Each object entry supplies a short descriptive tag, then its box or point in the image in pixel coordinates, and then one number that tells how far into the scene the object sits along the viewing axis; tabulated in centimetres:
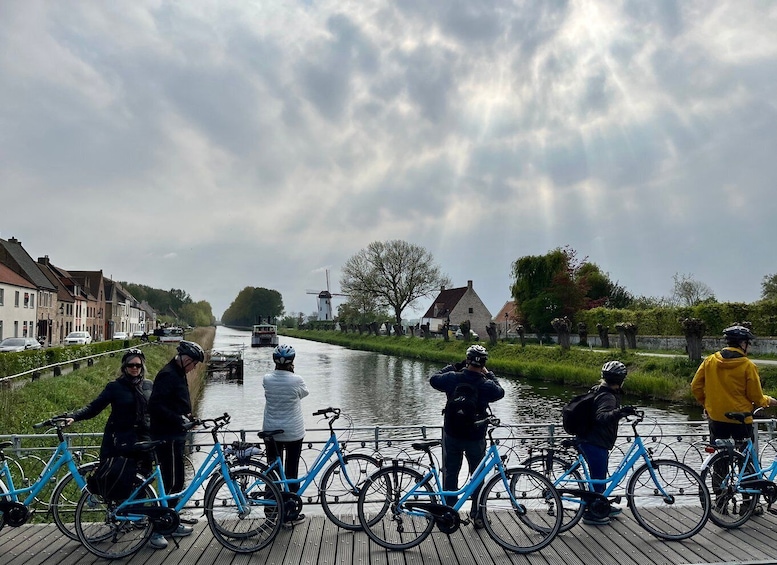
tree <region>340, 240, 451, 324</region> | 7719
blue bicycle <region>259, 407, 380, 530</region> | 606
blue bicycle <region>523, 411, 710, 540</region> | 602
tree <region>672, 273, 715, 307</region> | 6394
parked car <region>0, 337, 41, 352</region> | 3592
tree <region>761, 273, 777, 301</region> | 6019
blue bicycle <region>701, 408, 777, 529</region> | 630
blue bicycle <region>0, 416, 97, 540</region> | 568
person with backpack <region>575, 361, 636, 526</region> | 602
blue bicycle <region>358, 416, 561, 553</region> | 568
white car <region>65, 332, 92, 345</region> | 4950
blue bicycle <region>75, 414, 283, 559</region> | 560
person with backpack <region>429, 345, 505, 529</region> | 588
